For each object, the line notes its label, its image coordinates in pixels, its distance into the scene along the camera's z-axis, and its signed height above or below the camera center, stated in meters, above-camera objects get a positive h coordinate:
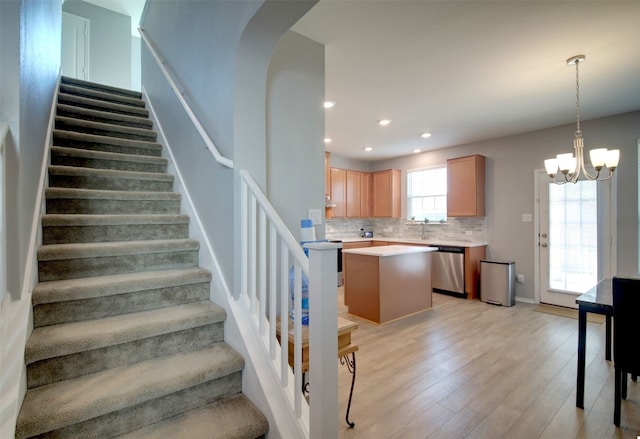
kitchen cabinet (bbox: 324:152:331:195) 5.85 +0.77
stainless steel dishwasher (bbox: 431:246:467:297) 4.96 -0.86
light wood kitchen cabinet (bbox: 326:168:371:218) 6.12 +0.56
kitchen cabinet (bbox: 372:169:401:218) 6.41 +0.55
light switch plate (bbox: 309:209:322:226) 2.23 +0.03
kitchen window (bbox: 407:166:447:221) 5.91 +0.52
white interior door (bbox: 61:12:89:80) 4.49 +2.63
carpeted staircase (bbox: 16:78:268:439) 1.25 -0.51
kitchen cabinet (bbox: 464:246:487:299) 4.89 -0.88
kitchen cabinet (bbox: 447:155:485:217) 5.13 +0.57
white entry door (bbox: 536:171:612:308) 4.03 -0.27
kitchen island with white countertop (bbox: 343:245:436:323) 3.71 -0.81
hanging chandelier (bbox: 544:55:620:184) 2.61 +0.55
